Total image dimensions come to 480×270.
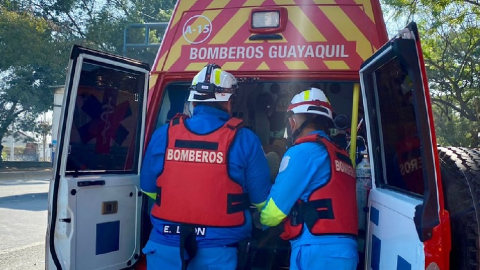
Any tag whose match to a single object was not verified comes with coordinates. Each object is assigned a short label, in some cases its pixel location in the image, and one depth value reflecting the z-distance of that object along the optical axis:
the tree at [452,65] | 15.23
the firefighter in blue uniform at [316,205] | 2.80
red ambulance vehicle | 2.82
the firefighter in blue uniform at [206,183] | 2.92
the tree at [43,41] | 19.73
